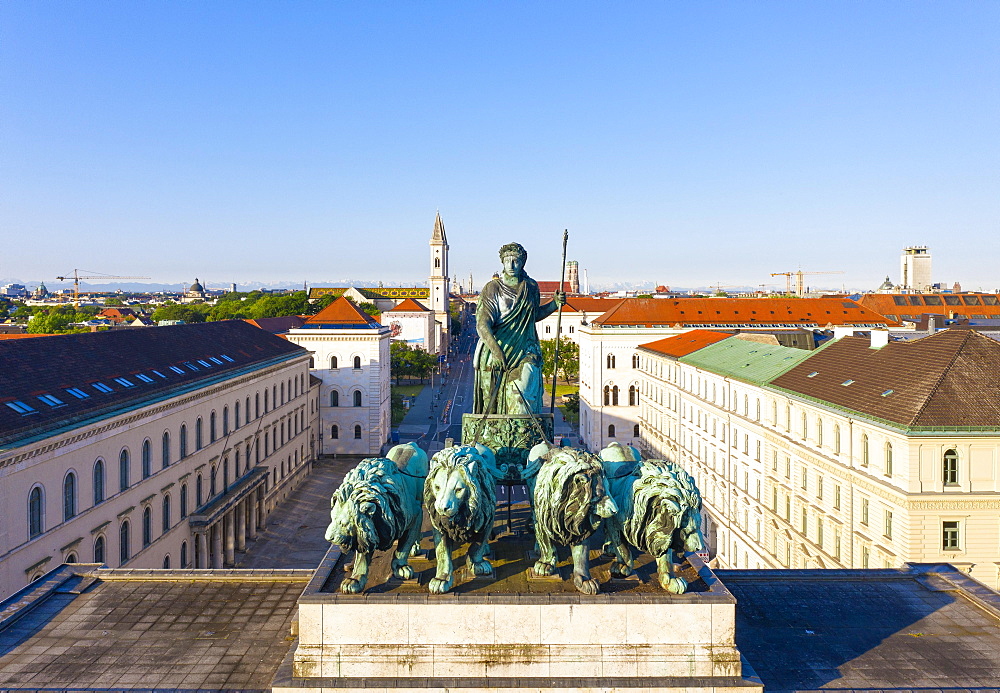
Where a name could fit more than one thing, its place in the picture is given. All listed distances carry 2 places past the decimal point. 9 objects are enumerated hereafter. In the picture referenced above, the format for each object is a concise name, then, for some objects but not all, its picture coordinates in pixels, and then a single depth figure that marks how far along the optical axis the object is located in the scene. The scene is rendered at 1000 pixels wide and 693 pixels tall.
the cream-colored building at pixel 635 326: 82.94
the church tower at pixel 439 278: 185.64
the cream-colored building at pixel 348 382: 77.69
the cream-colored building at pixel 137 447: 28.91
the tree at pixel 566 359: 135.88
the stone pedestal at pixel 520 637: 15.03
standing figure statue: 20.52
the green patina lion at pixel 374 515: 15.24
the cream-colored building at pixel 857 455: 30.53
